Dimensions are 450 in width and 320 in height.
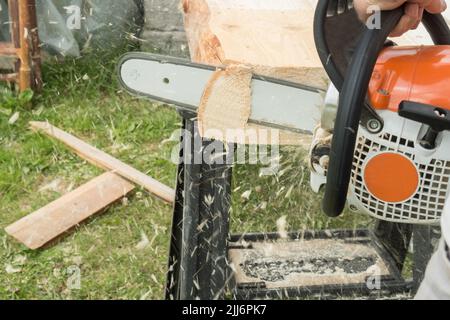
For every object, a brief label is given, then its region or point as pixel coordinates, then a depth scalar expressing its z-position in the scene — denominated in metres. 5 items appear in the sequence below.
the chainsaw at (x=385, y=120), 1.51
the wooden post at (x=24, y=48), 3.00
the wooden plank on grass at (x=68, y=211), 2.39
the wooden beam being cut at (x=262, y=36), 1.80
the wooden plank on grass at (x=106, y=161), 2.61
